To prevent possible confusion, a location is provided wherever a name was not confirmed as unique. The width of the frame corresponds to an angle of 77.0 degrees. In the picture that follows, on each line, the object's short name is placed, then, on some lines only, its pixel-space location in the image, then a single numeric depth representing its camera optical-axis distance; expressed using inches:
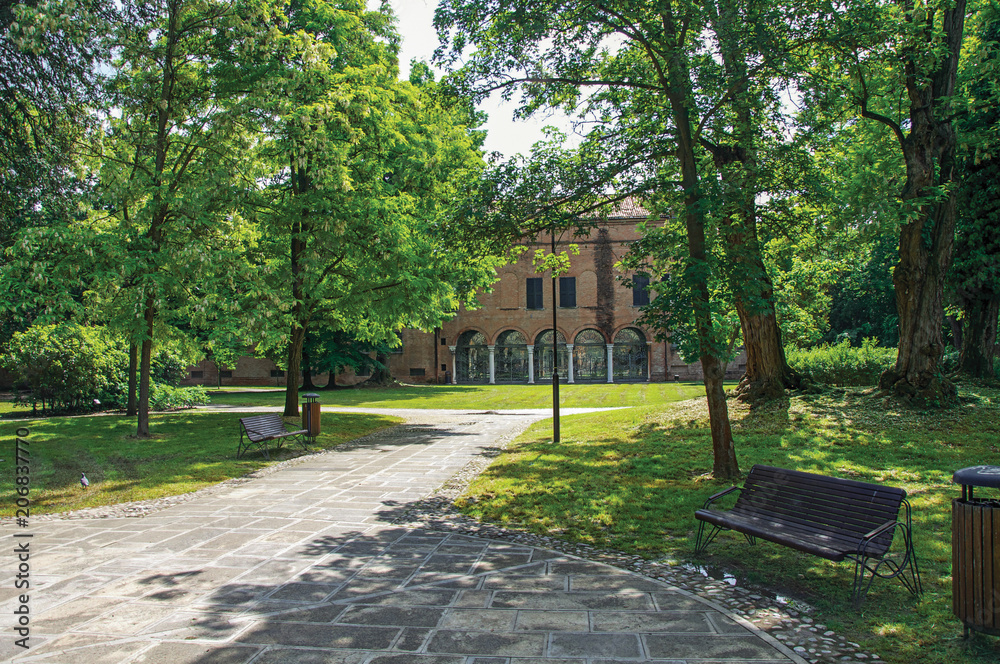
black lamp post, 511.8
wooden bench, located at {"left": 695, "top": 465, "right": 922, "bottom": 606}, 181.9
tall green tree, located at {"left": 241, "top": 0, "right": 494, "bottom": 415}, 513.0
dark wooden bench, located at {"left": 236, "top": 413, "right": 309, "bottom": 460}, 436.1
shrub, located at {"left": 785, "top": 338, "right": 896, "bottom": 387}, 685.9
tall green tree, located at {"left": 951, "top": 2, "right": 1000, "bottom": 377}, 592.7
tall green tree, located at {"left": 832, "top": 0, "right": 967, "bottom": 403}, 498.0
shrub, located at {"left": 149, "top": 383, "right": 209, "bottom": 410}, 798.6
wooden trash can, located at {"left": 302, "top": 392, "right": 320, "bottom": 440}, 517.3
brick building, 1551.4
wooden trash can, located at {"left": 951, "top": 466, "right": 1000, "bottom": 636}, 142.1
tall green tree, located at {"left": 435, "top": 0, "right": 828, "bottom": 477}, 313.0
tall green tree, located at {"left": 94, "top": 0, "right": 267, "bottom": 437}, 474.6
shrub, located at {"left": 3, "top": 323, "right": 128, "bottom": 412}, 702.5
